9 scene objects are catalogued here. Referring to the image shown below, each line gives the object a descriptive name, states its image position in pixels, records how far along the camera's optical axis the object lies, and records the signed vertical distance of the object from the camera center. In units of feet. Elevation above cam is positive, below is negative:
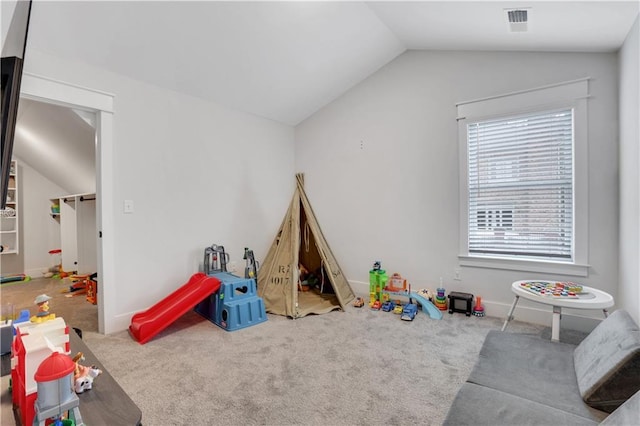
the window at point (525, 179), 8.74 +0.91
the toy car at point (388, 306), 10.76 -3.48
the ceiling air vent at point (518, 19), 7.26 +4.70
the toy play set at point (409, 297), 10.04 -3.20
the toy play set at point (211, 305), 8.43 -2.89
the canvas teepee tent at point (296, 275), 10.76 -2.50
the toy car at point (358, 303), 11.20 -3.50
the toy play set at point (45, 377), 2.43 -1.42
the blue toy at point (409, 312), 9.79 -3.42
